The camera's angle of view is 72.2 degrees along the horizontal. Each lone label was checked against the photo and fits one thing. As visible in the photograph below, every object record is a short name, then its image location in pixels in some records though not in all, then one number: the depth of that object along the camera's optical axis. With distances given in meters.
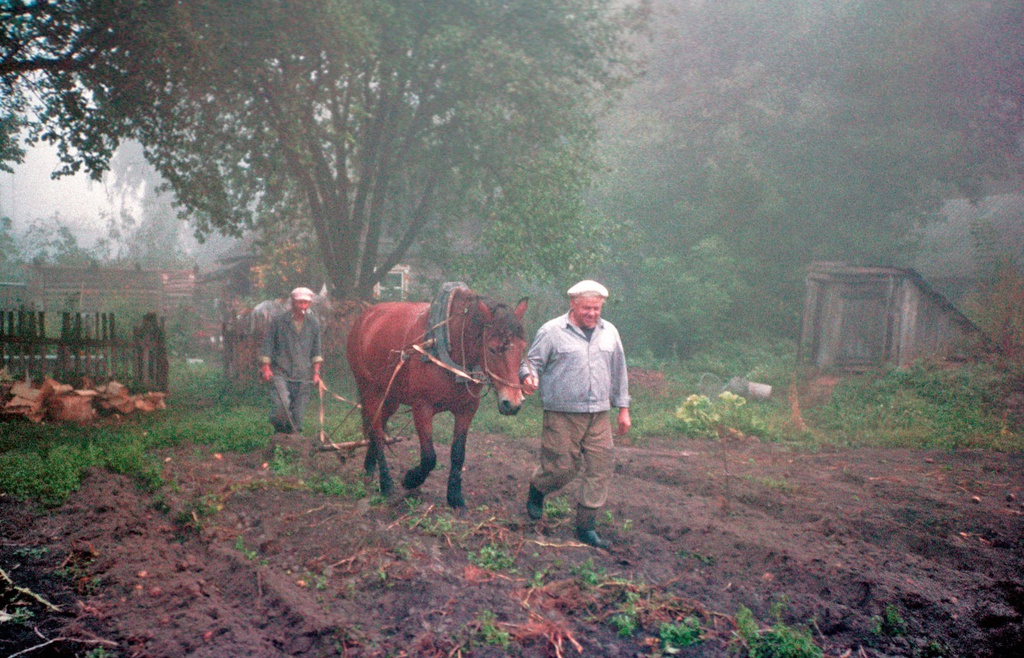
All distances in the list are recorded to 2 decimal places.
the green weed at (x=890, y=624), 4.17
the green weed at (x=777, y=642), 3.80
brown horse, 5.64
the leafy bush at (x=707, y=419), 10.90
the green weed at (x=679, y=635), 3.98
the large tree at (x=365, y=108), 10.10
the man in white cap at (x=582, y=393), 5.50
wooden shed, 15.74
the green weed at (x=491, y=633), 3.85
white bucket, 14.26
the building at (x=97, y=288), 24.61
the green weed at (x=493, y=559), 4.93
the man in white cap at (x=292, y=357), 7.67
